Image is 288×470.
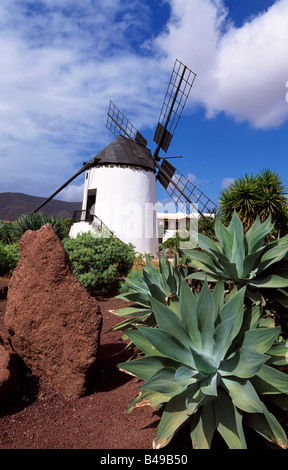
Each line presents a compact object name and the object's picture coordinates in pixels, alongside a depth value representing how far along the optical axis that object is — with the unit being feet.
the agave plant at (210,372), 6.83
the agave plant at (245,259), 9.24
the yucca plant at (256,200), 38.47
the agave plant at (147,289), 11.46
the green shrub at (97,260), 29.99
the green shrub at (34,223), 49.57
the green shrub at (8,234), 52.47
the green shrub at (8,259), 31.76
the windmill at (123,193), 62.54
